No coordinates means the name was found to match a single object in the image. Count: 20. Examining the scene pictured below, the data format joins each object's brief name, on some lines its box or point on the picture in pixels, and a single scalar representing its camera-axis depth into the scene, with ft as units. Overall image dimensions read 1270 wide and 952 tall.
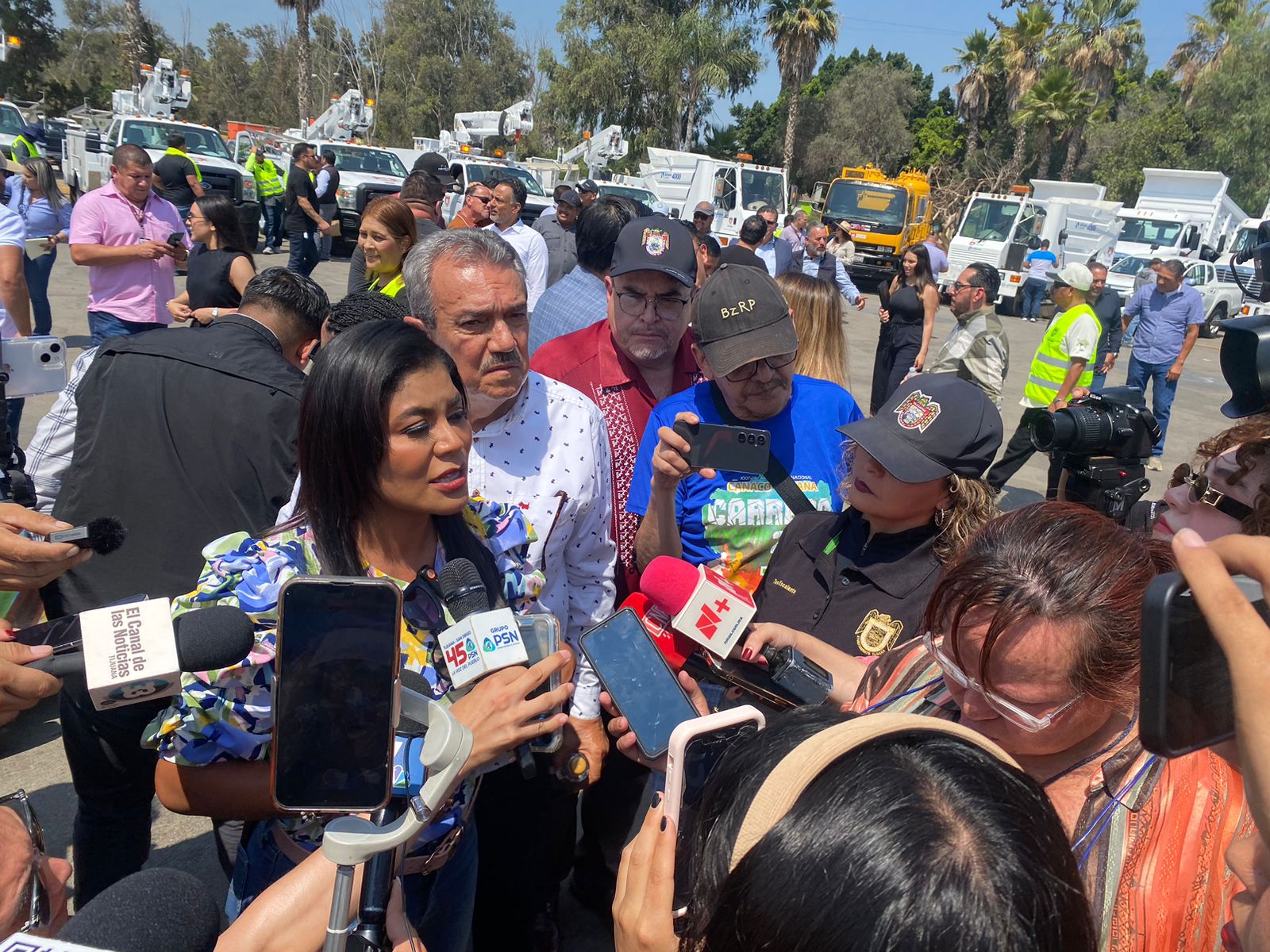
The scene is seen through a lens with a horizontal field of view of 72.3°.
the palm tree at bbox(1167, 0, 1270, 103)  116.95
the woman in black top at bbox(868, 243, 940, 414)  24.66
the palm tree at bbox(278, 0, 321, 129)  107.65
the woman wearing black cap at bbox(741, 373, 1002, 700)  6.77
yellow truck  70.74
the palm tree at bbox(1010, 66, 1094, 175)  108.68
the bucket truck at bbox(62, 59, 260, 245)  54.65
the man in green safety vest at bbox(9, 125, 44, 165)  34.17
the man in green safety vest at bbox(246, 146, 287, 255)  54.44
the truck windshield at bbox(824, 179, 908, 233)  71.00
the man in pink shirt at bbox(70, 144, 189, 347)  17.29
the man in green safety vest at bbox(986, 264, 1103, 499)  20.40
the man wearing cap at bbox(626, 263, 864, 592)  8.32
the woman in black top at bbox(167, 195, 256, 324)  15.37
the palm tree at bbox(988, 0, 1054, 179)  113.70
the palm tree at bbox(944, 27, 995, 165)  120.16
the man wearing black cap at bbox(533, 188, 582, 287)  23.34
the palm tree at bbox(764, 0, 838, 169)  118.32
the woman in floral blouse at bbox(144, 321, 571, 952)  4.89
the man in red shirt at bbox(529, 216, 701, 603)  10.34
